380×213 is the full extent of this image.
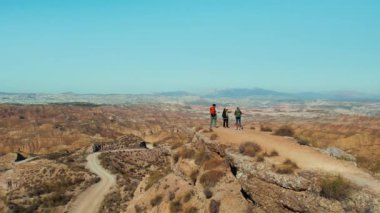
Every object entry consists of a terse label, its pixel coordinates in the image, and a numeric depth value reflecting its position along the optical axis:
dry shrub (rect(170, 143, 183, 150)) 34.72
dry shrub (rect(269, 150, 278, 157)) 26.19
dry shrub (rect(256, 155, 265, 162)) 25.13
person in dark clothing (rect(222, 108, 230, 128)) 39.22
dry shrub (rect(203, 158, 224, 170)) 26.10
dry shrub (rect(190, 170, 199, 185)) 27.85
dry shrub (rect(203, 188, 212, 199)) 24.38
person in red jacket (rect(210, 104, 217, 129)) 38.67
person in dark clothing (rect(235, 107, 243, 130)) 38.37
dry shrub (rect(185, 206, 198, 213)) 24.84
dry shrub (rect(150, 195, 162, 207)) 30.06
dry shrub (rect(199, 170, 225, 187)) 25.03
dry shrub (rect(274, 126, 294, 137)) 36.41
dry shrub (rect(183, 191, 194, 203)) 26.48
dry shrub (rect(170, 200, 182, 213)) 26.67
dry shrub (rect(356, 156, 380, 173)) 27.82
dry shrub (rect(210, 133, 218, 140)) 31.57
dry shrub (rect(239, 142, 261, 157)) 26.66
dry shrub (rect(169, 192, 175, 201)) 27.95
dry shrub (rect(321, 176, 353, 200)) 19.95
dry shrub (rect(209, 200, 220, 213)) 22.85
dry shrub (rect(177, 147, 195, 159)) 30.06
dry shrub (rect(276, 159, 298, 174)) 22.62
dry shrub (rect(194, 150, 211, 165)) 27.71
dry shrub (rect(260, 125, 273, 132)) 38.72
